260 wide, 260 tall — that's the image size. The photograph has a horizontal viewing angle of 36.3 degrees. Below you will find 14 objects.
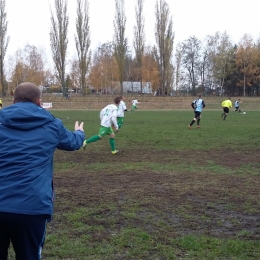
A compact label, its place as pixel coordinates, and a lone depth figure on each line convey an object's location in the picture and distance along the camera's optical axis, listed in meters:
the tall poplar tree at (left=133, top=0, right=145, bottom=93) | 61.66
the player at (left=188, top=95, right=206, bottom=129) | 21.69
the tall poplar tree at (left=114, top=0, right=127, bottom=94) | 59.81
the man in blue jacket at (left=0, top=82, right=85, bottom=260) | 2.75
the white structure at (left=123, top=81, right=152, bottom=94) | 78.50
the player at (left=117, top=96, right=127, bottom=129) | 18.26
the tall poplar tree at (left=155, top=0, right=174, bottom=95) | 61.16
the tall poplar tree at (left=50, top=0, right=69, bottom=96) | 57.88
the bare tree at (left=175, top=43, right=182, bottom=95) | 81.10
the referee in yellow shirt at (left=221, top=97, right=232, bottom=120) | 28.77
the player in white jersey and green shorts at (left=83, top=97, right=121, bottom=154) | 12.41
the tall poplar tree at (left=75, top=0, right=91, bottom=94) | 58.81
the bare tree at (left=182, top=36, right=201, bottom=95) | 82.56
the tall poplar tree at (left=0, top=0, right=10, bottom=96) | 54.91
